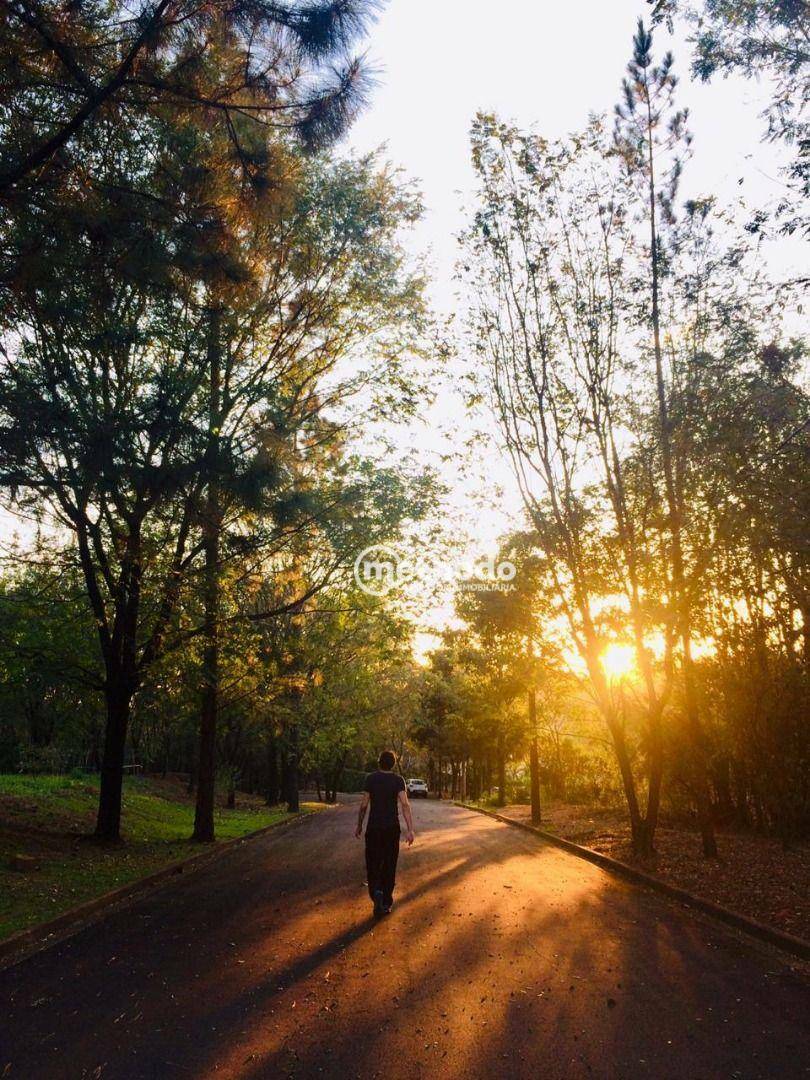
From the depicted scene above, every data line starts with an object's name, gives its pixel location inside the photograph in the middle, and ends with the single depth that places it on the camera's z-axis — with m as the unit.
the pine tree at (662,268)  12.32
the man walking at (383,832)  8.58
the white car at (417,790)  57.23
